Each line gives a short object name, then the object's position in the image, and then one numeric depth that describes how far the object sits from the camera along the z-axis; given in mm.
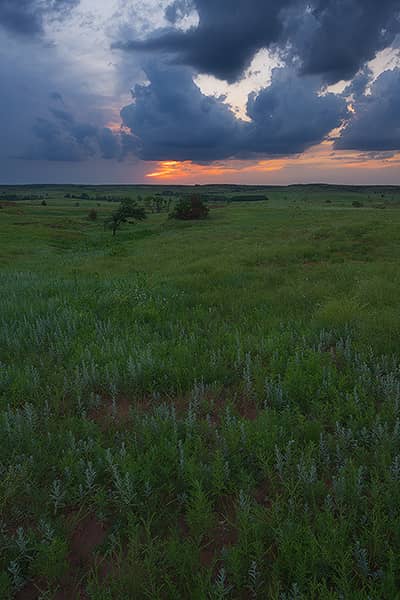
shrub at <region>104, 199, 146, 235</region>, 58000
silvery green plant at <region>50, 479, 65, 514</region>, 2898
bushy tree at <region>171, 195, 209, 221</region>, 73125
